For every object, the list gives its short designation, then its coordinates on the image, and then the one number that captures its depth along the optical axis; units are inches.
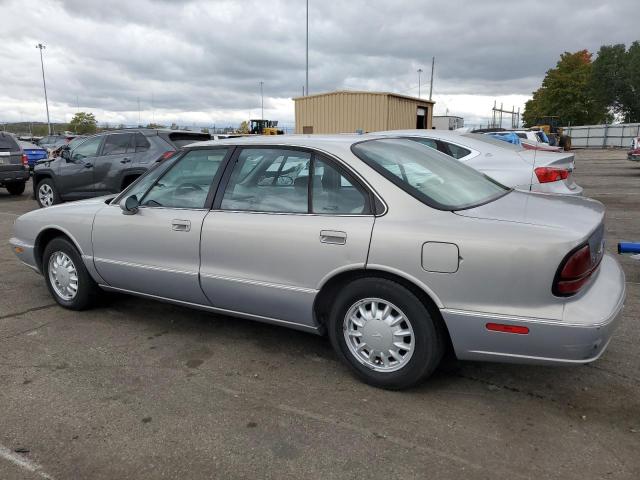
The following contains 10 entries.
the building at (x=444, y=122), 1854.3
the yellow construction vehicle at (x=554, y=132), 1495.1
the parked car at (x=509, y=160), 243.6
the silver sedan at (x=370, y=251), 107.0
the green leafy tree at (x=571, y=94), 2507.4
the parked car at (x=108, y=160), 364.8
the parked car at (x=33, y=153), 786.8
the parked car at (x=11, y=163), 512.7
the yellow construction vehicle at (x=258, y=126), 1694.0
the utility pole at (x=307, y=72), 1188.2
